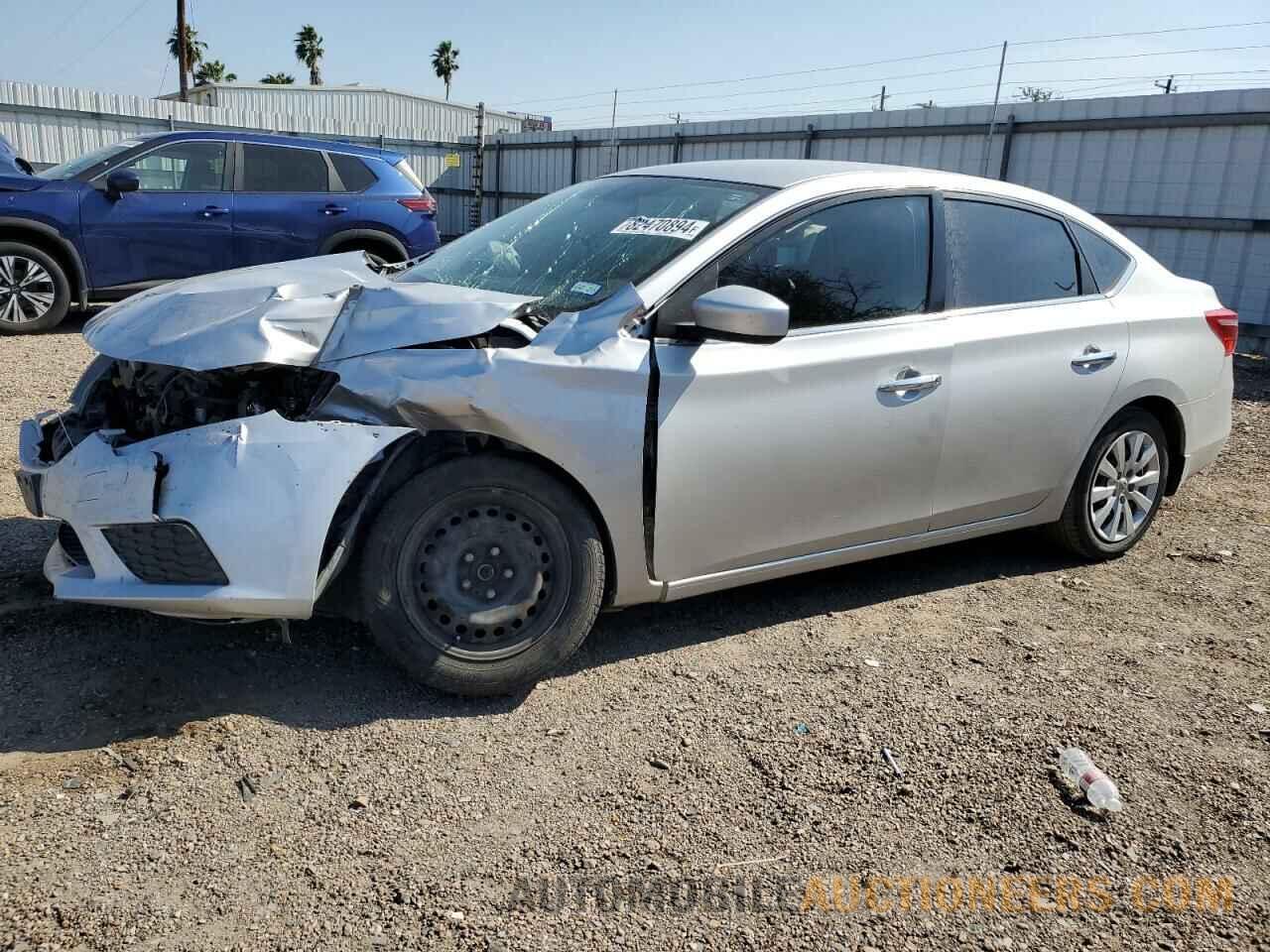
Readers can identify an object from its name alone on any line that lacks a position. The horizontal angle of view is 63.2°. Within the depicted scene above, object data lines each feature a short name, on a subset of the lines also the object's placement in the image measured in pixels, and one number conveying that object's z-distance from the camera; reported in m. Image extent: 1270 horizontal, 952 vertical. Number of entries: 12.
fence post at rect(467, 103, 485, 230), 19.92
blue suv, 9.09
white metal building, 34.34
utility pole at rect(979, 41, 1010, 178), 12.38
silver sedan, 3.04
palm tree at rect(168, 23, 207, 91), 51.00
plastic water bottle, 3.00
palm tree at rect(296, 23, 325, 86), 68.44
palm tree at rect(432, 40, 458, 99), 74.94
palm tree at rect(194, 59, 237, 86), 63.31
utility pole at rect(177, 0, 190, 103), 35.09
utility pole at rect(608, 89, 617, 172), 17.67
